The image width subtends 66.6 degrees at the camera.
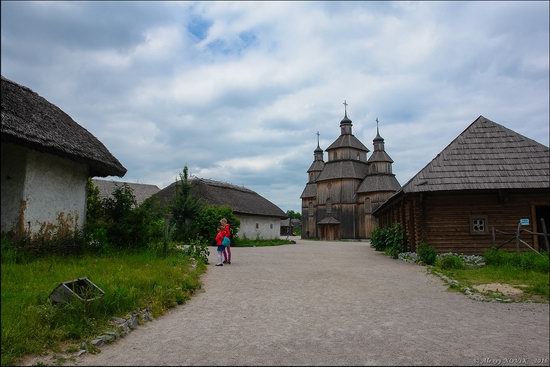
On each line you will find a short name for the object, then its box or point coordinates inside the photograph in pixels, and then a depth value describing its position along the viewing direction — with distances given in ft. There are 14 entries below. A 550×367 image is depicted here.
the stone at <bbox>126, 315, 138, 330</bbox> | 19.70
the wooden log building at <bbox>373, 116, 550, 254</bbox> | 49.44
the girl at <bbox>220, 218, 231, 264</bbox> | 45.69
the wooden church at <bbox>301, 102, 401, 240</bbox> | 148.46
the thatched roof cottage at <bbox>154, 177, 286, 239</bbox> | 106.01
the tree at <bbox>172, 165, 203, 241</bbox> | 80.28
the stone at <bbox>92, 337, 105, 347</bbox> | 16.89
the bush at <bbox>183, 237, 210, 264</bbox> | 46.47
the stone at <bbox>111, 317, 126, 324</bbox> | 19.57
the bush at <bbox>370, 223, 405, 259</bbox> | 61.11
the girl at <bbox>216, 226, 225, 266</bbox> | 45.20
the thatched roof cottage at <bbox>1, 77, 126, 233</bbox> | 27.40
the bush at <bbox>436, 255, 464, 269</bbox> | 41.86
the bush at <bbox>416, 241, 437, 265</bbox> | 47.01
